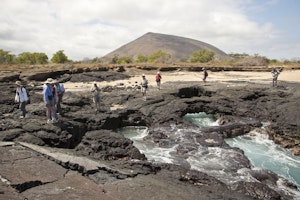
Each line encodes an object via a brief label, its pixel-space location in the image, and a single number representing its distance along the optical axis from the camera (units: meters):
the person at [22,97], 11.52
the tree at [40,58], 71.35
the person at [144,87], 18.45
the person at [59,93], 12.67
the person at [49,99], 10.43
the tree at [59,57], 66.62
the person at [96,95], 14.66
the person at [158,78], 21.87
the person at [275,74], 22.64
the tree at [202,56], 79.86
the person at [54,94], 10.93
